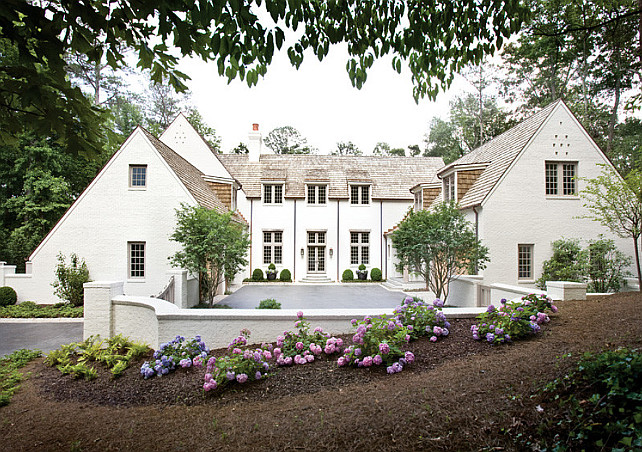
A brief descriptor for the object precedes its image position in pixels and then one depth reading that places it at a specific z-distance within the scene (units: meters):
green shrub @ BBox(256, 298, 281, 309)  10.56
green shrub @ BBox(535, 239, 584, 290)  14.53
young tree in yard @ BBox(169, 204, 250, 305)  12.58
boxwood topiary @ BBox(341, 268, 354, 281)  26.02
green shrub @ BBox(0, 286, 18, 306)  15.12
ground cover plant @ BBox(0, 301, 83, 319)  13.52
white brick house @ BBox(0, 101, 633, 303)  15.62
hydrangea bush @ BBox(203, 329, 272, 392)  4.48
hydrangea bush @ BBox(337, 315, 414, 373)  4.64
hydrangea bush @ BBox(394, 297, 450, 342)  5.57
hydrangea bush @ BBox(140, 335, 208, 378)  5.32
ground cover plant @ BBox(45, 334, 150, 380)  5.75
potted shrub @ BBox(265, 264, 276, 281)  25.78
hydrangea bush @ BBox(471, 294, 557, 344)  5.14
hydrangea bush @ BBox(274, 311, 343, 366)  5.09
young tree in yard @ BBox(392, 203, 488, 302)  13.34
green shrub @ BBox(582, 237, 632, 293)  14.34
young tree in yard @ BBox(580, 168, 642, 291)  10.81
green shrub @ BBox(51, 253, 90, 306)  15.12
